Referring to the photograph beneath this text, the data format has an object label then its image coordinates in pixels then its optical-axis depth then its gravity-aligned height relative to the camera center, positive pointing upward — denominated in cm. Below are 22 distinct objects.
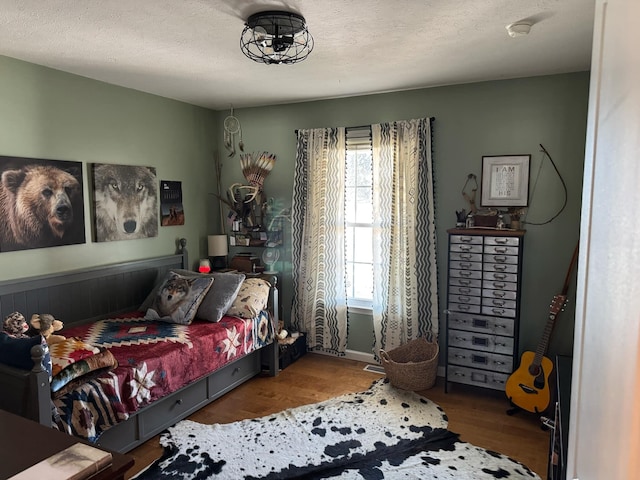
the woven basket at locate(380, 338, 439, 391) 343 -131
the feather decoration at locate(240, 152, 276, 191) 440 +39
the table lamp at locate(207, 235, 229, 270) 448 -45
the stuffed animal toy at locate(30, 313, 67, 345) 276 -78
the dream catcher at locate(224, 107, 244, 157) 457 +77
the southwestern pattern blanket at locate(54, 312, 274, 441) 231 -102
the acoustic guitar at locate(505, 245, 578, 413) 303 -122
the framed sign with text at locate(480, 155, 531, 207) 338 +20
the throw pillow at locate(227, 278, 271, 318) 357 -80
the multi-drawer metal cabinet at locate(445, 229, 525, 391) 316 -75
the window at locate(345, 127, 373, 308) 401 -12
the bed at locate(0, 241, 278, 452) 223 -96
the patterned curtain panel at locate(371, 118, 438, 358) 372 -24
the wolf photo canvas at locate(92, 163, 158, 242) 347 +2
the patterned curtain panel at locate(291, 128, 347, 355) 409 -31
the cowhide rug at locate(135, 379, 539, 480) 246 -151
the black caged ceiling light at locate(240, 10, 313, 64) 216 +92
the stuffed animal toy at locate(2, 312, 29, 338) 265 -76
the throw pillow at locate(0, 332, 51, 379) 213 -75
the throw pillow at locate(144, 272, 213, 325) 340 -77
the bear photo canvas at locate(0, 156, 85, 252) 287 +0
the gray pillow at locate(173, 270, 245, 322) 345 -74
